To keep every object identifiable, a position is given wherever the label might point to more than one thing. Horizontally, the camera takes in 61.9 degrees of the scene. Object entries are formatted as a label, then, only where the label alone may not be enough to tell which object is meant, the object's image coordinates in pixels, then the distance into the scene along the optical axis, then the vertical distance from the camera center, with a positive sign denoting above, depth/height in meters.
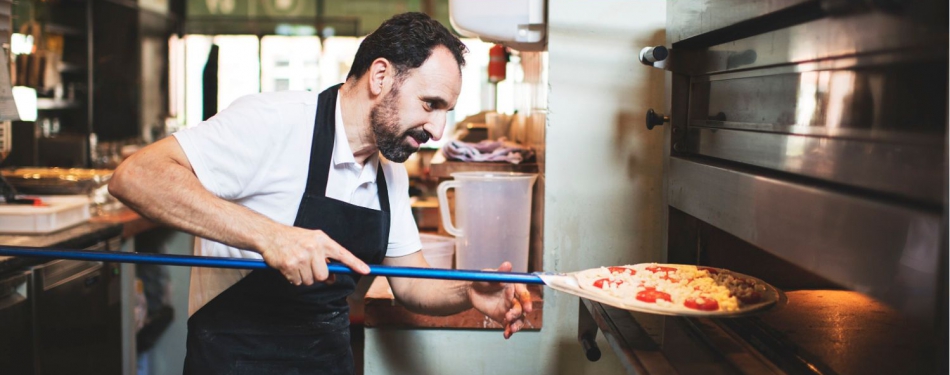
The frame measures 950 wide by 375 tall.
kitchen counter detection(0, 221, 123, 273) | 2.75 -0.48
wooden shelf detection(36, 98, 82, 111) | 6.43 +0.09
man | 1.82 -0.14
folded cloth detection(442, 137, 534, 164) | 2.88 -0.09
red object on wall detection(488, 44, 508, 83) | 3.93 +0.32
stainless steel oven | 0.82 -0.06
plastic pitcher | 2.41 -0.28
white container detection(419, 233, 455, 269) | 2.58 -0.41
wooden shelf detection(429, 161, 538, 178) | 2.78 -0.14
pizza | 1.30 -0.28
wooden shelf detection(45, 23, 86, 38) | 6.60 +0.73
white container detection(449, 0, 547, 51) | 2.30 +0.31
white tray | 3.09 -0.41
